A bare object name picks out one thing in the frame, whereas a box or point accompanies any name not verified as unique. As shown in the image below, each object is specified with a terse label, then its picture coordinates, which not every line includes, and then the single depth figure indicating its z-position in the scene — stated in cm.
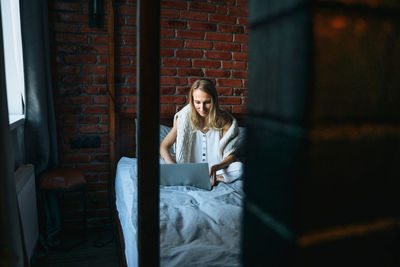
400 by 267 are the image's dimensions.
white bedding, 128
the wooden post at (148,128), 84
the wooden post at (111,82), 265
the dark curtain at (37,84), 233
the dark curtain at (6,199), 103
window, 239
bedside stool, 231
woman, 253
